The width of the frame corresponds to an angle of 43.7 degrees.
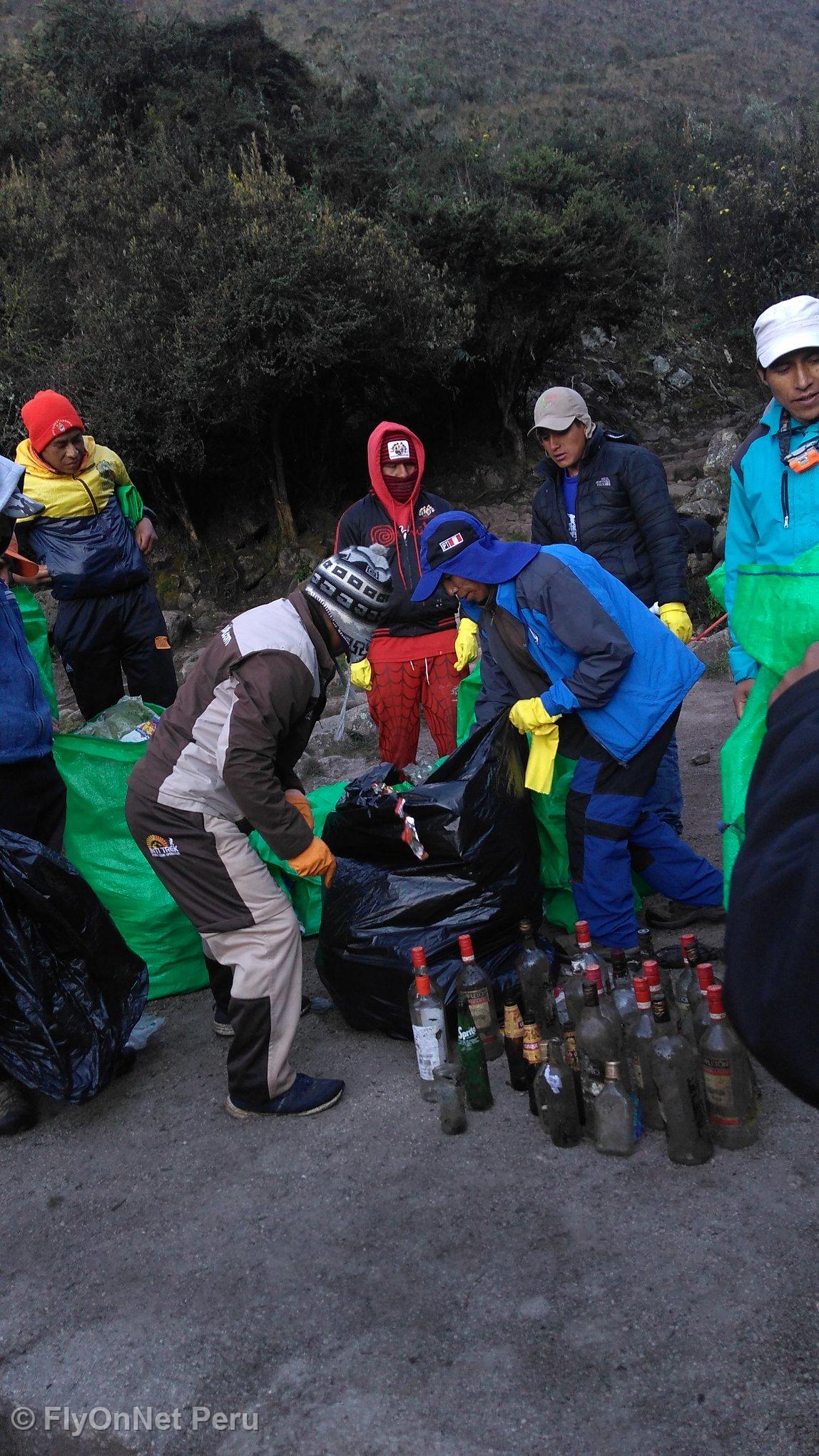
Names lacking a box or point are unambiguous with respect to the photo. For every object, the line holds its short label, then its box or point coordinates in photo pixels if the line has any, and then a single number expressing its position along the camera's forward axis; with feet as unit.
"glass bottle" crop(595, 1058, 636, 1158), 8.71
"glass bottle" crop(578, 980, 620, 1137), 8.93
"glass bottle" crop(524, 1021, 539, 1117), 9.32
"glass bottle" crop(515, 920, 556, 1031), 10.79
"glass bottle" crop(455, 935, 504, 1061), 10.34
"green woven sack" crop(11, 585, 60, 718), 13.58
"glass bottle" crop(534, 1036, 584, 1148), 8.94
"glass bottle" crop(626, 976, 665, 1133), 9.00
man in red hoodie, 15.39
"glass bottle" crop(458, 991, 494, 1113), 9.80
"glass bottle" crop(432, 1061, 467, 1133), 9.50
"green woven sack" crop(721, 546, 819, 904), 7.79
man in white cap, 8.11
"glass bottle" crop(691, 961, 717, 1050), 8.59
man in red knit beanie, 15.64
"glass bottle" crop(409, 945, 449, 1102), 10.13
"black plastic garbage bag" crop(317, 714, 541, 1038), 10.90
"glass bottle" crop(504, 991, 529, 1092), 9.83
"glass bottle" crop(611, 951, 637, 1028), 9.61
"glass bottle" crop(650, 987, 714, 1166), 8.48
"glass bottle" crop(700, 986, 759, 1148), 8.43
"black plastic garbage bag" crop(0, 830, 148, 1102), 10.28
